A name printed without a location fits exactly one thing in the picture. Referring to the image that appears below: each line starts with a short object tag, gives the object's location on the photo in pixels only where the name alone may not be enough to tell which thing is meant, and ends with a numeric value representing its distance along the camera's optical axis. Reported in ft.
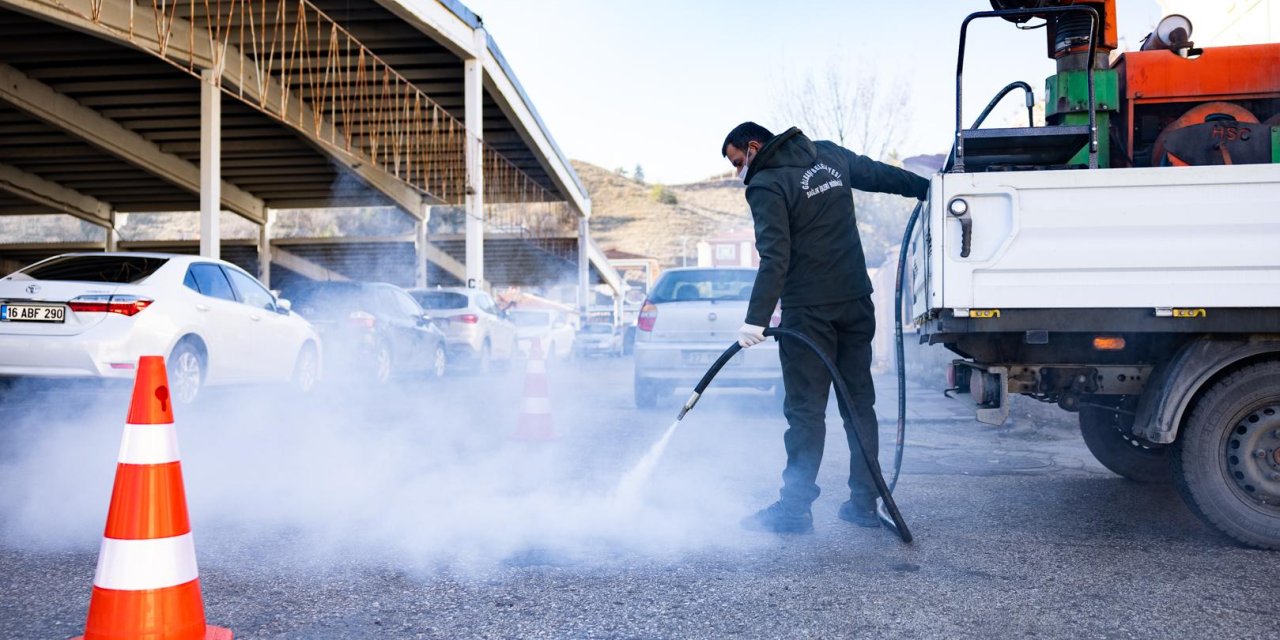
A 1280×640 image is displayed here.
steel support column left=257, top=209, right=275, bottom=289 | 96.53
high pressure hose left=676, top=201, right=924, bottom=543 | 14.44
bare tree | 107.45
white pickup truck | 13.58
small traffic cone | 27.07
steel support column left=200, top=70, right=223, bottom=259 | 50.57
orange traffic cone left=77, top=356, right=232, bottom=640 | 8.91
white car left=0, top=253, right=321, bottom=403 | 25.68
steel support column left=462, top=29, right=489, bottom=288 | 65.10
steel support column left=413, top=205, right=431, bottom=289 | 83.41
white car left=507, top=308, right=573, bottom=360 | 80.07
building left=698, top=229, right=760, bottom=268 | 293.84
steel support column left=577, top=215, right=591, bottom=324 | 112.98
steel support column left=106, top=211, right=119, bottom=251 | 94.43
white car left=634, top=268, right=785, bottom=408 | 32.35
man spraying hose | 15.39
